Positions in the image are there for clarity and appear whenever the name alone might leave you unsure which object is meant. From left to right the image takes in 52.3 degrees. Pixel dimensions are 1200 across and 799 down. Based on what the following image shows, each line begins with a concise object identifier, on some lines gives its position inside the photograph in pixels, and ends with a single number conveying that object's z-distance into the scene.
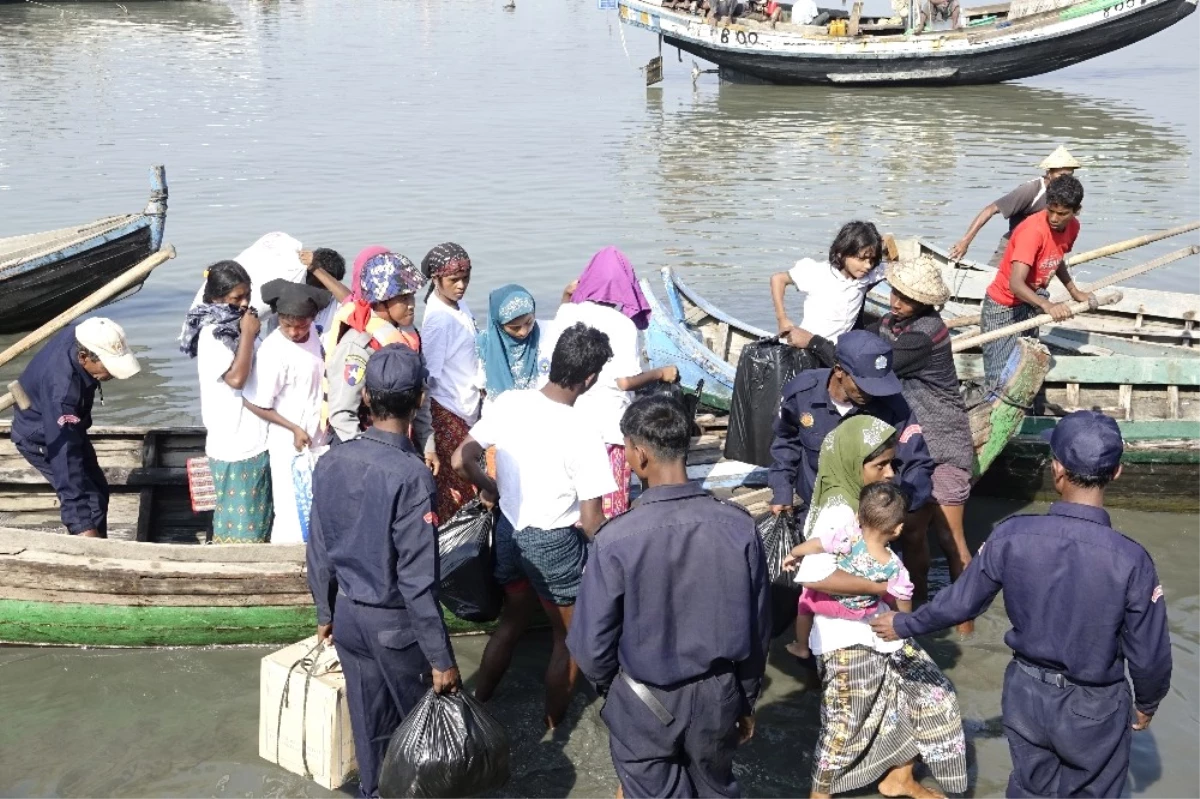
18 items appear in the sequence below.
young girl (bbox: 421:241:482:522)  5.40
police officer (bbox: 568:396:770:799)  3.37
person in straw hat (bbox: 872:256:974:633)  5.45
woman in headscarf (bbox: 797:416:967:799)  4.52
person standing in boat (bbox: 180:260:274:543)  5.37
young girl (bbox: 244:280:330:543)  5.32
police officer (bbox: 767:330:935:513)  4.72
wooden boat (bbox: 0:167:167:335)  11.06
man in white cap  5.43
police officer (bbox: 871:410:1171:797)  3.38
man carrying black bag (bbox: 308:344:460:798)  3.76
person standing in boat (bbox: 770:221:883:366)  5.99
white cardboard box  4.44
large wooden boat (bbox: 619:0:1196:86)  25.67
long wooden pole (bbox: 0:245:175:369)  6.38
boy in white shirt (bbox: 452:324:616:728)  4.31
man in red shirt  6.82
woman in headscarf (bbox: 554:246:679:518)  5.38
